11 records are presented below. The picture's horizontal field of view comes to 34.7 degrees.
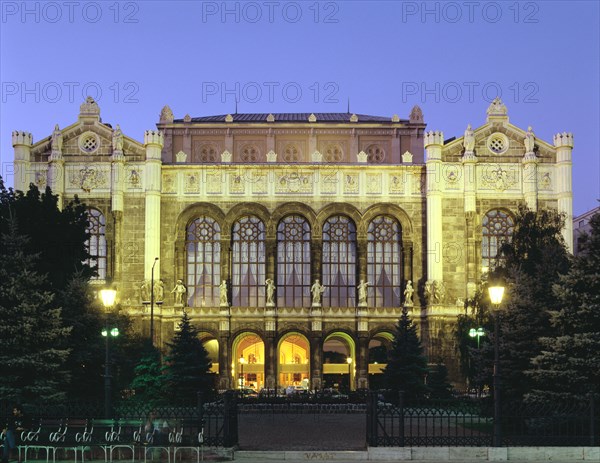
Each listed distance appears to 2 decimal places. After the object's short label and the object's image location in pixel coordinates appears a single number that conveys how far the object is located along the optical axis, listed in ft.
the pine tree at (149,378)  184.55
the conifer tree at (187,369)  173.58
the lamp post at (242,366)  246.06
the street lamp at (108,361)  94.89
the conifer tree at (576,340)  101.50
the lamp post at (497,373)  91.86
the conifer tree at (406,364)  179.73
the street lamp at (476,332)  189.16
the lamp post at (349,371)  243.81
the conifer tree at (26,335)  106.42
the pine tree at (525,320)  117.39
